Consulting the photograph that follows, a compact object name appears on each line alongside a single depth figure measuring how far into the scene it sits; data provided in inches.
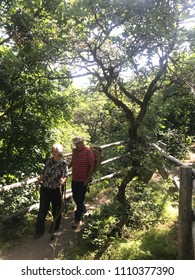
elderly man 149.6
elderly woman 140.9
